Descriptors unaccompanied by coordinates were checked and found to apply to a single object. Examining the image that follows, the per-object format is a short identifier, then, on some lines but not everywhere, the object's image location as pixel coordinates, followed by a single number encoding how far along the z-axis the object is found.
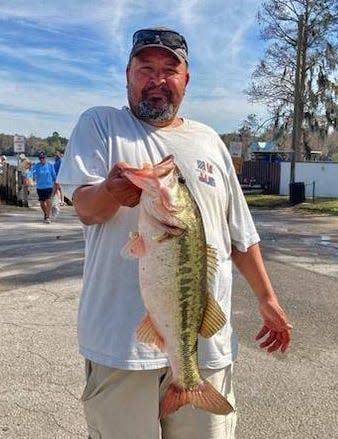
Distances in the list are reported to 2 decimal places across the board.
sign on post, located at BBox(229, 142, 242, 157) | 23.56
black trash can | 23.23
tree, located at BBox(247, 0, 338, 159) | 26.36
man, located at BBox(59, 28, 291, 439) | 2.11
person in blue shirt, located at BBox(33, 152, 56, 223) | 14.94
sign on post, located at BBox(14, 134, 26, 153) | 24.55
